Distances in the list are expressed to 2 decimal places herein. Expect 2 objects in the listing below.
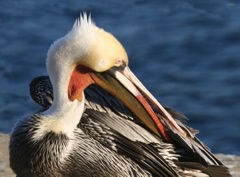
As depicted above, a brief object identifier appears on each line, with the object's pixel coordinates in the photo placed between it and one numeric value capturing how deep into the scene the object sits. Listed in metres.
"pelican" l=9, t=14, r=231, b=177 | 8.98
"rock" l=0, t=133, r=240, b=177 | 11.49
